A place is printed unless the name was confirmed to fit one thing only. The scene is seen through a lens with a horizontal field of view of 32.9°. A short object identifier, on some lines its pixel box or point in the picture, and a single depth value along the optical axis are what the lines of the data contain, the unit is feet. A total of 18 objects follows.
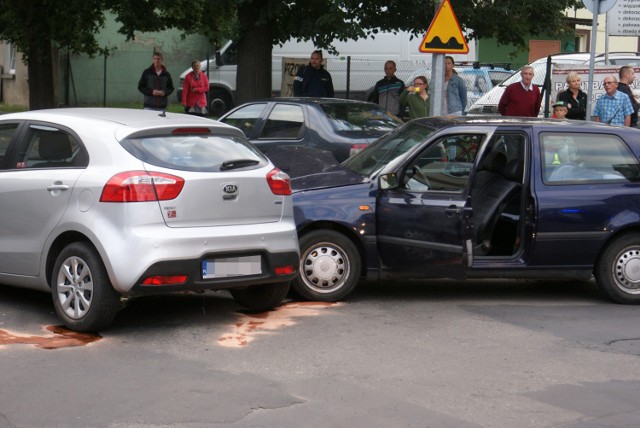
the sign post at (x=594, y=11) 42.70
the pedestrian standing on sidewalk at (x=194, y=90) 68.33
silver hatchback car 24.58
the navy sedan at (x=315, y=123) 45.11
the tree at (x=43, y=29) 64.64
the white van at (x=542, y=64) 71.20
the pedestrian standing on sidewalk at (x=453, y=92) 55.47
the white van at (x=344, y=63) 90.84
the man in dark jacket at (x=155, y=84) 64.44
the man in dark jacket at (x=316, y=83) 60.59
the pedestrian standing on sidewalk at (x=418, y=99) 54.13
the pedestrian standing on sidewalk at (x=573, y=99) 51.16
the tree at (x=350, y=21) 60.18
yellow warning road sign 41.65
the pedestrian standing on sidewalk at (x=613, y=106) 48.83
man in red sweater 51.42
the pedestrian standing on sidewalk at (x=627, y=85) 50.26
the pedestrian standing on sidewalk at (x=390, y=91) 61.36
